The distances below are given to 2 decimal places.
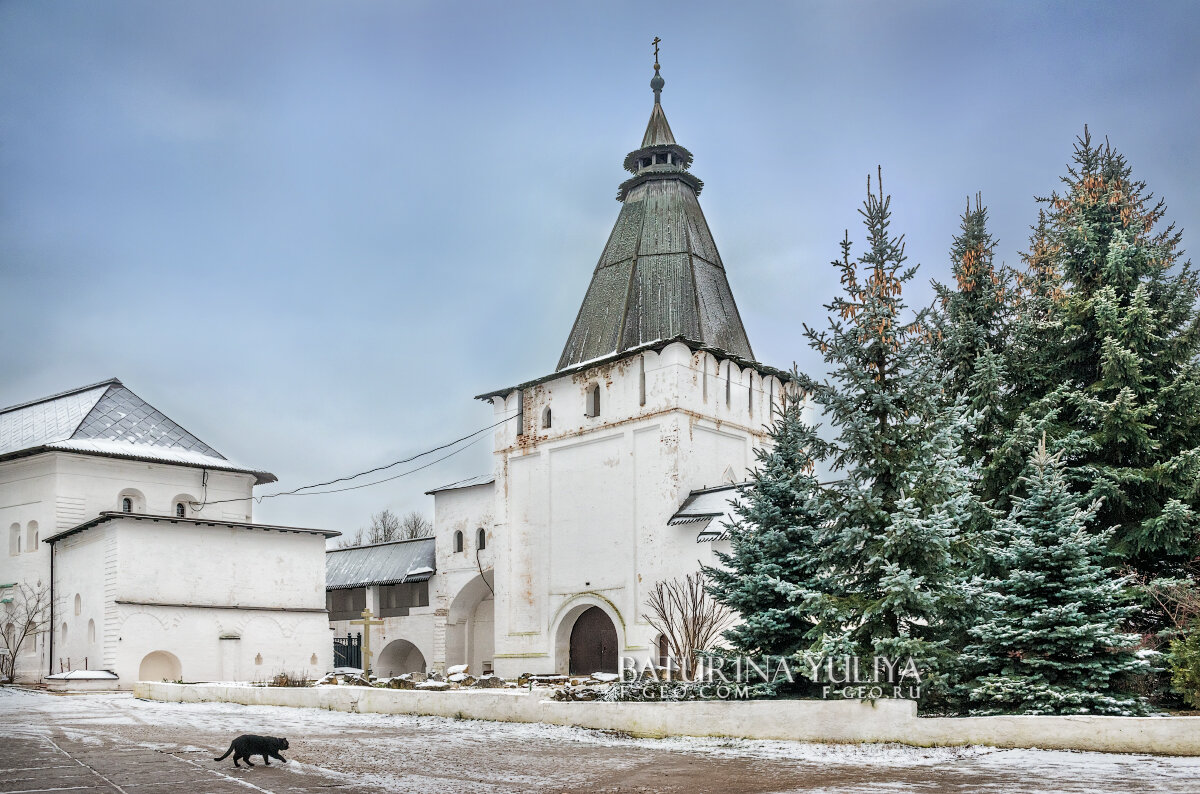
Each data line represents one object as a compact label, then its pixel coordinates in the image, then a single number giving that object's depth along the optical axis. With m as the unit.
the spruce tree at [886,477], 13.21
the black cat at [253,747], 9.92
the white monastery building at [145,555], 31.92
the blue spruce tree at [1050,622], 13.07
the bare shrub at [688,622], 17.59
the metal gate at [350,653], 40.69
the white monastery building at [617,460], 29.91
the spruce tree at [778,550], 15.12
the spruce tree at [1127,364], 15.98
